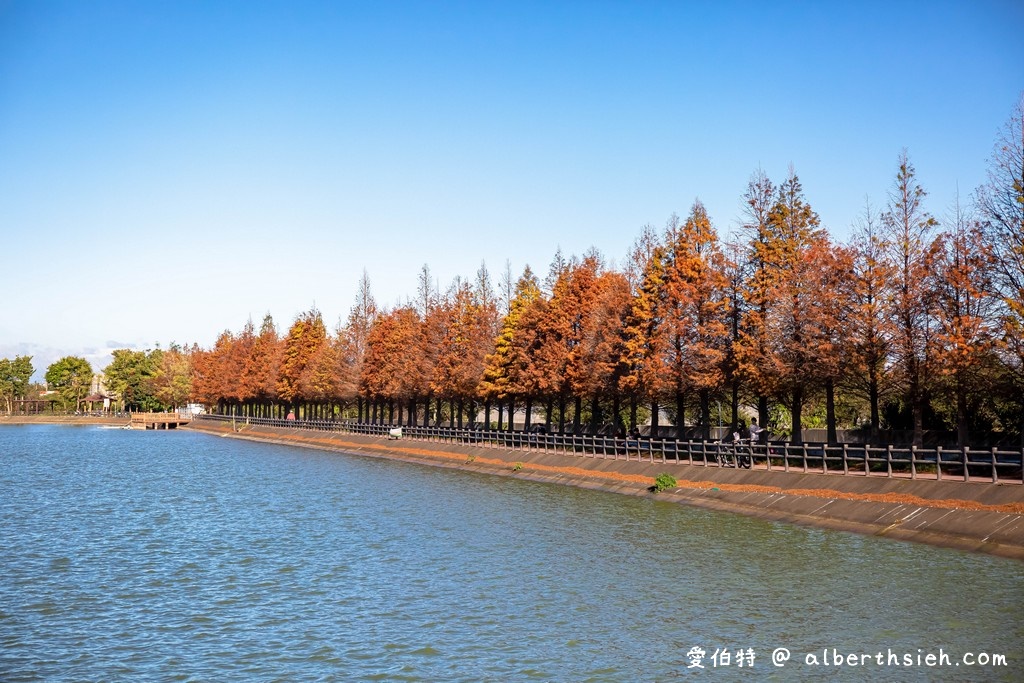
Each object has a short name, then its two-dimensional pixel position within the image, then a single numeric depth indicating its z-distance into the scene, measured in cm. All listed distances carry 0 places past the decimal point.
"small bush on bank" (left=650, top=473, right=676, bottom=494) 4594
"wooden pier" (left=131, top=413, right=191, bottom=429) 15462
